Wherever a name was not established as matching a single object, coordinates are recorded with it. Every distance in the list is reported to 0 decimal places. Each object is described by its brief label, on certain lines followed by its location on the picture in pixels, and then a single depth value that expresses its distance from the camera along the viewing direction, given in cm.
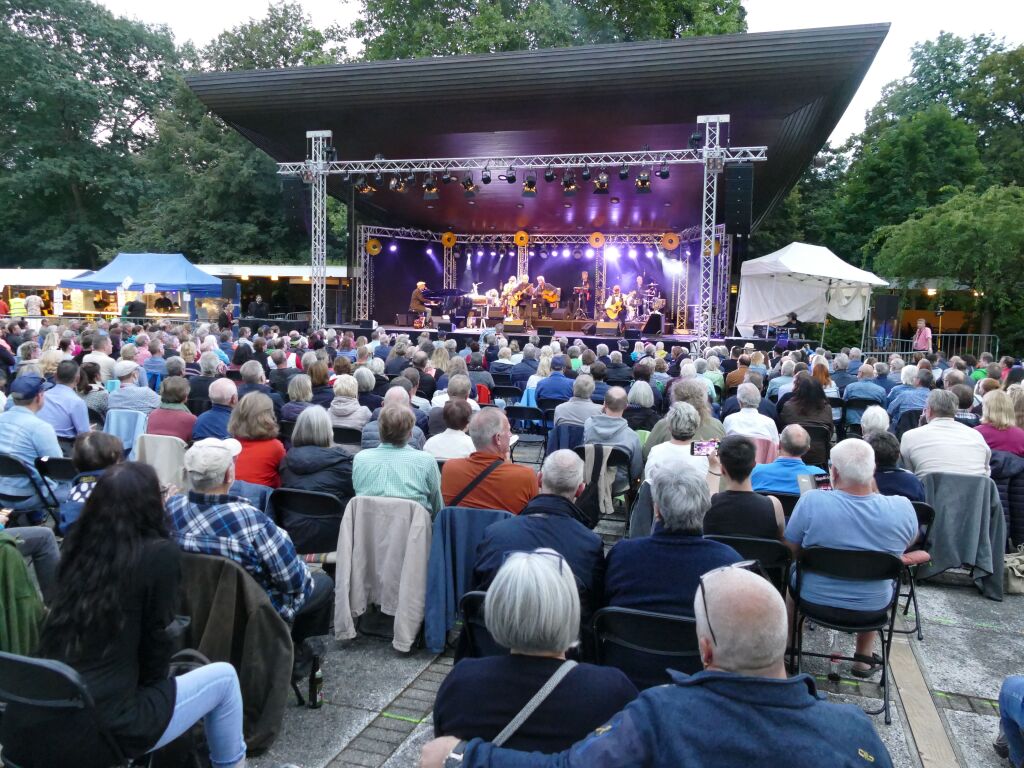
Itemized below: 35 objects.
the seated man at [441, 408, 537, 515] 369
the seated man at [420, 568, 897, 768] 134
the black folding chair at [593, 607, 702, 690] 233
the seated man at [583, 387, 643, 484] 498
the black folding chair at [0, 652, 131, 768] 188
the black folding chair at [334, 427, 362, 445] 539
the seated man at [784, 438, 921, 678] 323
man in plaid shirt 274
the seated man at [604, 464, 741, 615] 243
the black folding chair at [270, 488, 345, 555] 371
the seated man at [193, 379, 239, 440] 492
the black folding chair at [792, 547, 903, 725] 309
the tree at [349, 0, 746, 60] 2506
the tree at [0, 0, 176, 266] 3278
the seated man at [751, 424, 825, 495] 411
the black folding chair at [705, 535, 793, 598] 317
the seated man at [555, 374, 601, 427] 578
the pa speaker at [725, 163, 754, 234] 1259
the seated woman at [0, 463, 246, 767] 196
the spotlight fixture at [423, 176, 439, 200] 1488
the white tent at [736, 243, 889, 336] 1563
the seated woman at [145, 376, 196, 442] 498
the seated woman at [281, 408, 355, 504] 400
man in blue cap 438
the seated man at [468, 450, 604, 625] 268
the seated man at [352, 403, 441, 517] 373
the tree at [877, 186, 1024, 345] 1505
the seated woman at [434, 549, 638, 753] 162
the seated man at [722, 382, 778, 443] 528
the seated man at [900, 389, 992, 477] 468
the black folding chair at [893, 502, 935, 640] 384
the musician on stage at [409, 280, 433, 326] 2127
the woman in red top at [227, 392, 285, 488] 407
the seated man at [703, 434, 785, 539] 333
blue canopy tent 1816
